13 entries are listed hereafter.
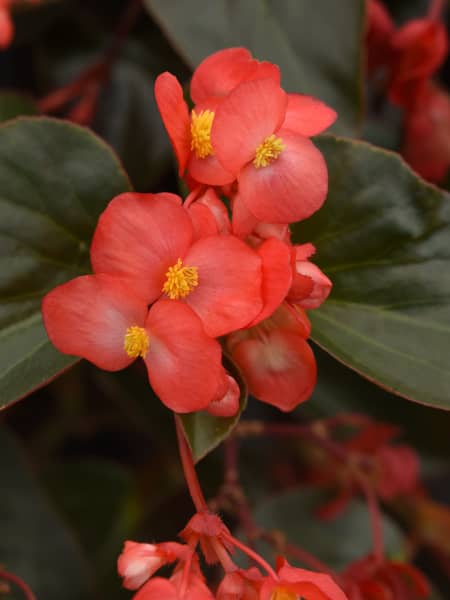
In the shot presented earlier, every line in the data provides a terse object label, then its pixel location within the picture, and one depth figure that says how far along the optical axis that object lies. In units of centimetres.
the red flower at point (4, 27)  47
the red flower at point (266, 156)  38
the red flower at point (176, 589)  36
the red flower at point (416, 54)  54
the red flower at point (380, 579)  47
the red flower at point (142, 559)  37
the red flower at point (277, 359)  40
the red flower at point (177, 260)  38
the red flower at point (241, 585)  37
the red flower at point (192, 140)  39
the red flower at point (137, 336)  37
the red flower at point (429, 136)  57
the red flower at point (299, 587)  37
